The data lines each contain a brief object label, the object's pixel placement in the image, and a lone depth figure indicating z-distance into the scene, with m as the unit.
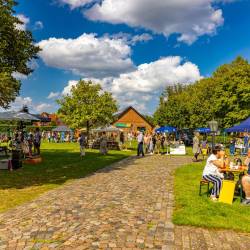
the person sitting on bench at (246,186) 6.73
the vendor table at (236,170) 7.56
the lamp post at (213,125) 14.64
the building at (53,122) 62.83
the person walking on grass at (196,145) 16.53
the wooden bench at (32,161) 14.11
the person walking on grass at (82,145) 17.87
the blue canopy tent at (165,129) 33.56
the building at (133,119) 56.26
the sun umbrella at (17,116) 14.62
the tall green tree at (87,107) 26.93
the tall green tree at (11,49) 8.93
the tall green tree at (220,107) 31.38
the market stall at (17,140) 12.18
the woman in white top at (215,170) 7.07
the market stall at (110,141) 25.63
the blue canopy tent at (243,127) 19.39
